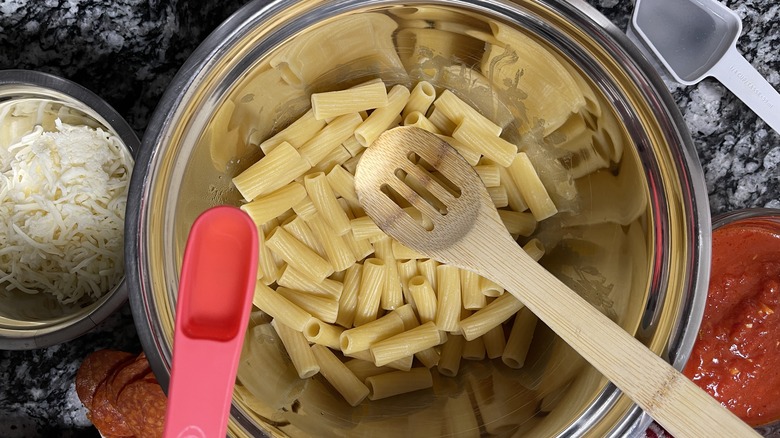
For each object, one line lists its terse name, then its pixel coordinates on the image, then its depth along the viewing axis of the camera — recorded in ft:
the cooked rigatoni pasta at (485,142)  1.87
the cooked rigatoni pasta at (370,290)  1.89
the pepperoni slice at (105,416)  1.93
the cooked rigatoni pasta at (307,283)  1.86
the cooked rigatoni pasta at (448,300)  1.88
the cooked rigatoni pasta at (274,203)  1.81
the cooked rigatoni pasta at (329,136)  1.86
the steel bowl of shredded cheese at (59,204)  1.89
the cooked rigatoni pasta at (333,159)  1.90
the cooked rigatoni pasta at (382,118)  1.87
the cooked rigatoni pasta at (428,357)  1.94
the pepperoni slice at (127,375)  1.92
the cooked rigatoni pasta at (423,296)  1.89
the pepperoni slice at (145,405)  1.90
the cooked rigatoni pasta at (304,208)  1.88
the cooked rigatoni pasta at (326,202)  1.86
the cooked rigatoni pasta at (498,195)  1.92
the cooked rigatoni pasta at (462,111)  1.89
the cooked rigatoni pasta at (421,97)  1.89
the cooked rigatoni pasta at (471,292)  1.88
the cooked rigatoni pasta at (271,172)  1.81
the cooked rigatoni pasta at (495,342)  1.91
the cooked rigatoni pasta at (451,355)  1.93
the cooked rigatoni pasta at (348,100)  1.82
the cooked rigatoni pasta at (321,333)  1.84
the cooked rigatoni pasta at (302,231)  1.88
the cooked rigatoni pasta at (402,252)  1.89
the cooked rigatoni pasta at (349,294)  1.92
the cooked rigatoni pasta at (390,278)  1.91
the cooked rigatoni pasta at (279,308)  1.81
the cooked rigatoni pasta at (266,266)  1.83
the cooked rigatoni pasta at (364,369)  1.91
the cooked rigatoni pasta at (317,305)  1.86
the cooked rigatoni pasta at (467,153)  1.90
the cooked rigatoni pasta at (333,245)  1.88
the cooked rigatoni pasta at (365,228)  1.88
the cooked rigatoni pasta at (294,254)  1.84
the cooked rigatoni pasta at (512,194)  1.92
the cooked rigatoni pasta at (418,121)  1.89
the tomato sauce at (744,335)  1.90
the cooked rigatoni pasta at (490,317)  1.86
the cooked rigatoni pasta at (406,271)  1.91
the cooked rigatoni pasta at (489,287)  1.87
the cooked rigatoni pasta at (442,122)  1.92
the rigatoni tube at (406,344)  1.84
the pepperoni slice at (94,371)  1.95
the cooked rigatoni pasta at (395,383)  1.88
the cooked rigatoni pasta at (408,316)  1.92
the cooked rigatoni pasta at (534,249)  1.90
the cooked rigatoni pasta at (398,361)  1.89
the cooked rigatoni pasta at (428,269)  1.90
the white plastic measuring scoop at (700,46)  2.06
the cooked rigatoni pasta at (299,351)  1.85
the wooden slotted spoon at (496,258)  1.63
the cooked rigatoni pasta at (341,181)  1.89
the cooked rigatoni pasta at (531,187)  1.88
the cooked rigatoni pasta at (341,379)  1.88
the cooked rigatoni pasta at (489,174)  1.89
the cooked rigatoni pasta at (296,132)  1.86
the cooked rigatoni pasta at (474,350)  1.93
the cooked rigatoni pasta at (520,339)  1.88
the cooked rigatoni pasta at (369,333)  1.85
